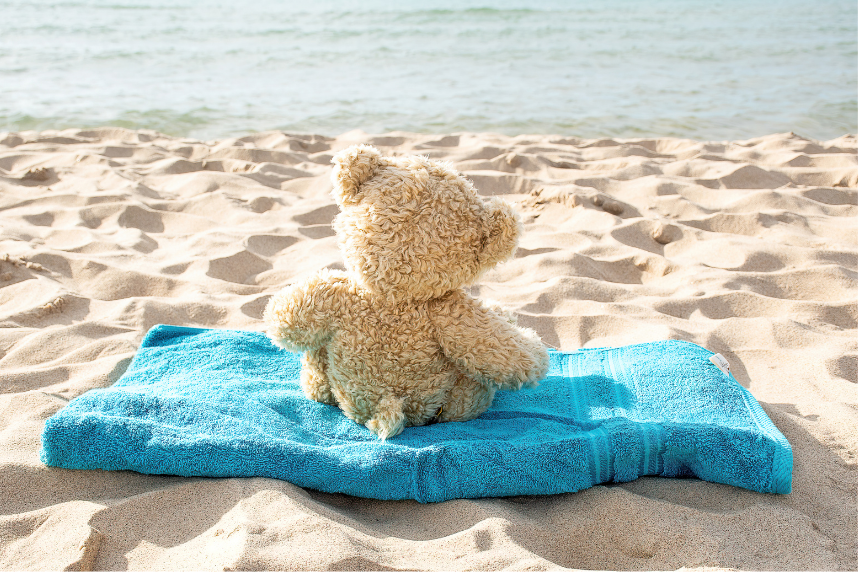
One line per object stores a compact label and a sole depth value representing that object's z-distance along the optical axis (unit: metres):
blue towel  0.86
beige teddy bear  0.87
